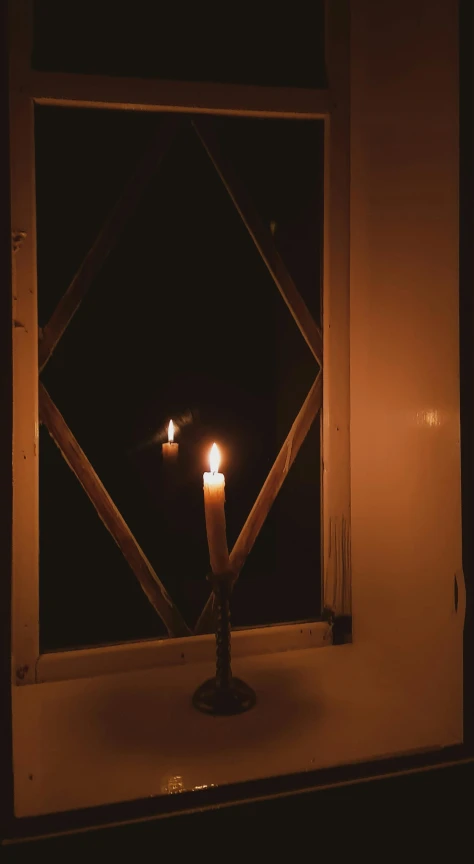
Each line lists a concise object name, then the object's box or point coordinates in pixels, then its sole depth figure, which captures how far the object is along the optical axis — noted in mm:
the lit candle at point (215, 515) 879
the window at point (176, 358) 1140
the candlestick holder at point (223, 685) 921
